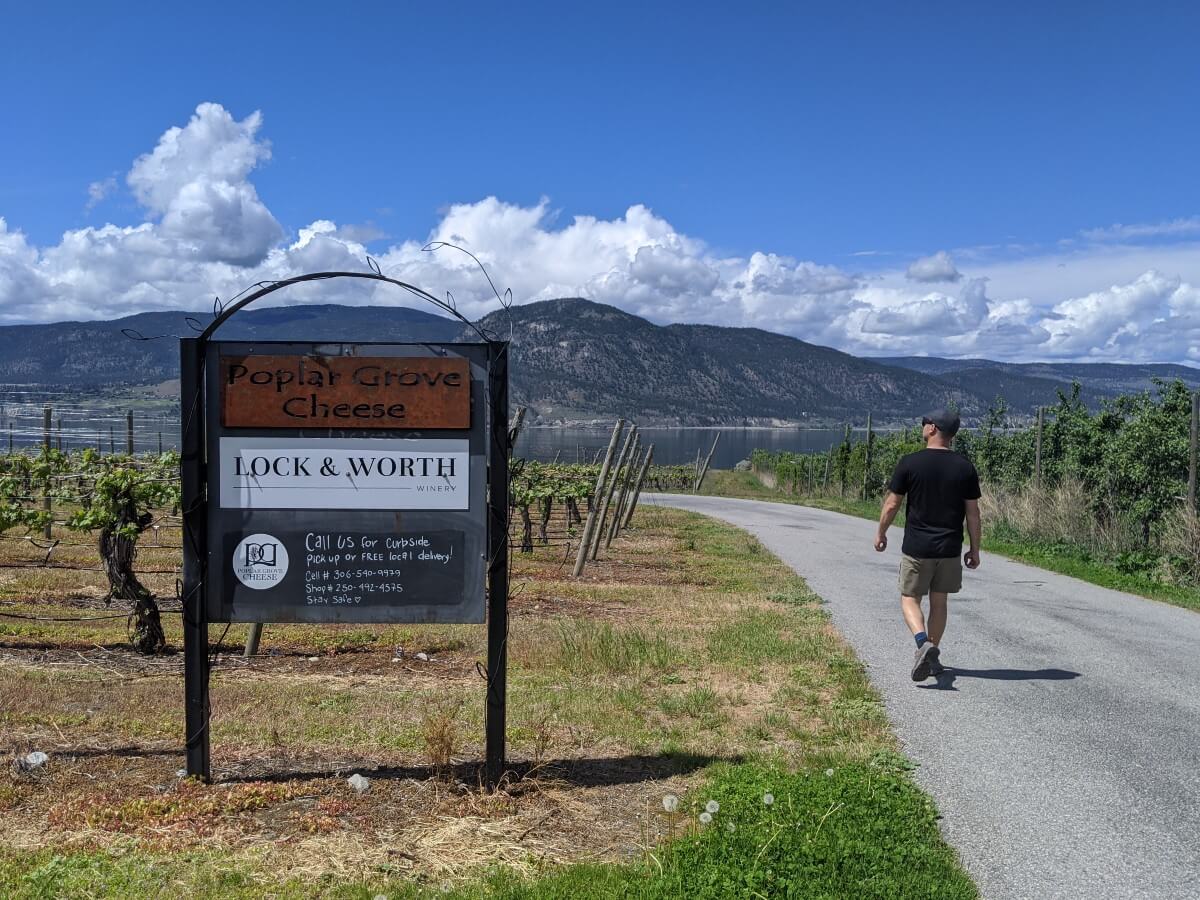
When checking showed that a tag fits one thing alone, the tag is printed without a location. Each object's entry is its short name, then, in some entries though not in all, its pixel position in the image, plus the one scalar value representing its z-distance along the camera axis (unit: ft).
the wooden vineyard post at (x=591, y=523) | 45.78
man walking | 23.20
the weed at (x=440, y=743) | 16.20
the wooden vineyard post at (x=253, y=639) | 26.50
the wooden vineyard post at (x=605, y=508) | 50.40
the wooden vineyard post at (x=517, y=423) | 45.70
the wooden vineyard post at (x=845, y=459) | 128.57
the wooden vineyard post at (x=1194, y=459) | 43.80
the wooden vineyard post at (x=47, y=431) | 51.31
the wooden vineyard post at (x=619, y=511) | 60.22
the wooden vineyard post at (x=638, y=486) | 68.49
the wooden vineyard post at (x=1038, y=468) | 65.05
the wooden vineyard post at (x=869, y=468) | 115.75
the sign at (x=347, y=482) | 15.66
